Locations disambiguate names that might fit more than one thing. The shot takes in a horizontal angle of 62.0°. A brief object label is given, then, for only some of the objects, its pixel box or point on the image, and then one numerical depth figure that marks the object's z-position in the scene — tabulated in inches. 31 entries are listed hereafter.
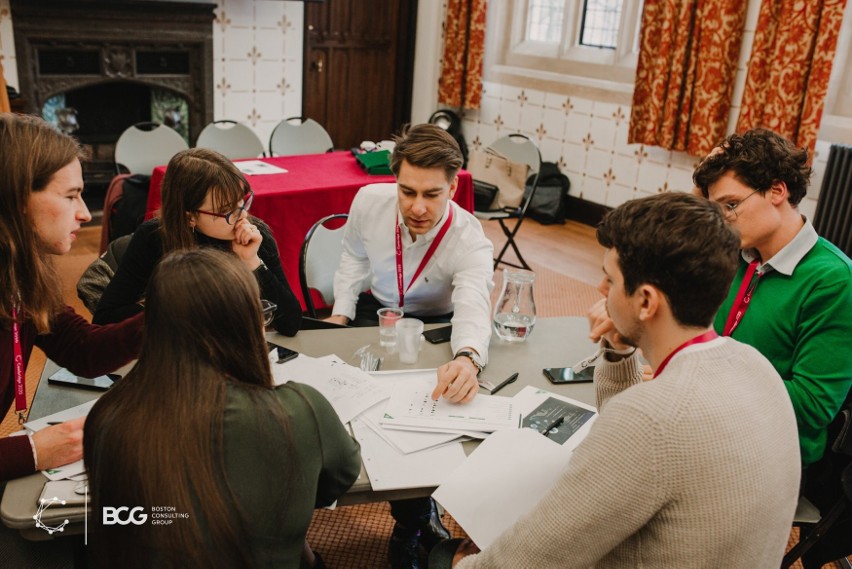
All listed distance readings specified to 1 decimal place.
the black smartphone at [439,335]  77.4
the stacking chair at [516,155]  176.4
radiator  161.9
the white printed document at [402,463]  54.2
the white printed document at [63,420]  51.4
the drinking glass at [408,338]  71.8
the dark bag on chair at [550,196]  229.0
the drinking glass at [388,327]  74.4
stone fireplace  187.0
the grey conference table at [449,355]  58.7
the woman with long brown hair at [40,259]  57.4
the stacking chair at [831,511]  63.3
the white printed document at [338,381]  62.9
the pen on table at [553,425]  61.4
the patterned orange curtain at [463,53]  240.7
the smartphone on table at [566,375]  70.8
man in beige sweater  39.7
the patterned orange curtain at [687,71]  179.3
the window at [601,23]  215.8
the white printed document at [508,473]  52.6
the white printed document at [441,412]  60.9
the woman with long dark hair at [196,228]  78.2
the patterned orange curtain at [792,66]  158.6
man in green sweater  64.4
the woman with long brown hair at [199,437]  40.9
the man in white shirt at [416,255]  82.4
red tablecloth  137.8
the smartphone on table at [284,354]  70.5
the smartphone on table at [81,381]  64.1
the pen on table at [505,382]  68.3
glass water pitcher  77.2
